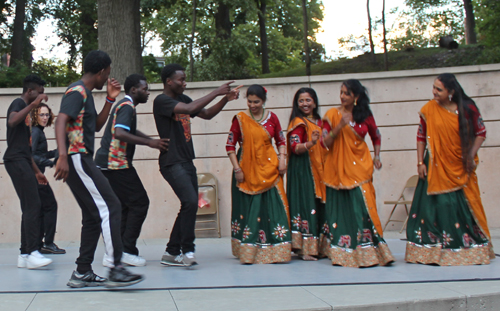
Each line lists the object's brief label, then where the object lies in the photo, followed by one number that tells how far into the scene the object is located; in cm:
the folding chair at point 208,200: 854
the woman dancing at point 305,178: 594
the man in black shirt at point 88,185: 428
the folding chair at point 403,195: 849
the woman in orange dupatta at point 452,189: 543
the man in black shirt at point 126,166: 531
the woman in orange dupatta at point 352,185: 544
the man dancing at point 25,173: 538
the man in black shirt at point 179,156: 535
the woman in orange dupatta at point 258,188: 575
